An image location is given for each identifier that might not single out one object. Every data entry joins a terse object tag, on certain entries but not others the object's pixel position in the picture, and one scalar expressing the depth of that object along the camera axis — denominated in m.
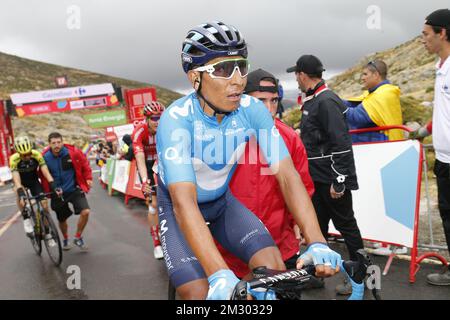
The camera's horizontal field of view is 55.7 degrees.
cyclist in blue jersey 2.03
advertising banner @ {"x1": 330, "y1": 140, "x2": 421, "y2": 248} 4.93
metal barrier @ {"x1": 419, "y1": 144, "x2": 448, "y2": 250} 5.19
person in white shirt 3.88
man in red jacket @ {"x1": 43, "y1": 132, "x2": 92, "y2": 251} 7.66
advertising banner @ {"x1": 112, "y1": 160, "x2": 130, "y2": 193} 13.52
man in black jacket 4.20
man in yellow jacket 5.37
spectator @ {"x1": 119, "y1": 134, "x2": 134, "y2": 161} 7.48
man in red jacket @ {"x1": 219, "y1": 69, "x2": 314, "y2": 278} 2.71
